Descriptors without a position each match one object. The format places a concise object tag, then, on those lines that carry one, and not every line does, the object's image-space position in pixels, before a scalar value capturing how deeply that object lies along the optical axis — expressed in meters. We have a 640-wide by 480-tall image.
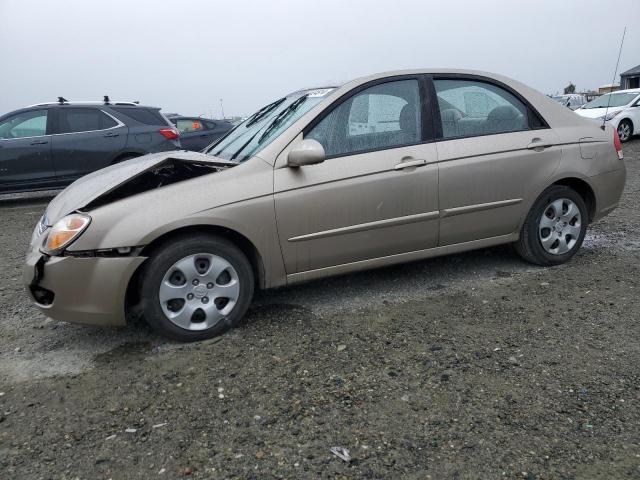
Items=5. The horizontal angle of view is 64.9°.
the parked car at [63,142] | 7.89
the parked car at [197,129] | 11.92
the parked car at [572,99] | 24.18
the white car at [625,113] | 14.30
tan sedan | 2.89
